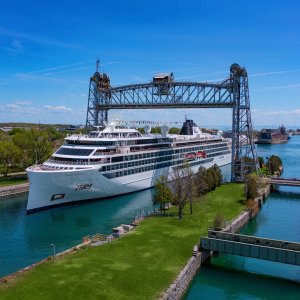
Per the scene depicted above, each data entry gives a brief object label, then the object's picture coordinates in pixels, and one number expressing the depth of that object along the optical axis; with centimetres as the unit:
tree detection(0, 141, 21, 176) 7394
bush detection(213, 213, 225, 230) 3522
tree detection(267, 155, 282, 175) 8269
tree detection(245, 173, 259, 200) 5203
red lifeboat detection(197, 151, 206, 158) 8725
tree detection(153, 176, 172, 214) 4403
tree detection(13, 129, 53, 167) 8094
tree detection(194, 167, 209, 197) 5062
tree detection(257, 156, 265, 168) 9006
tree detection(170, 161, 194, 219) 4172
